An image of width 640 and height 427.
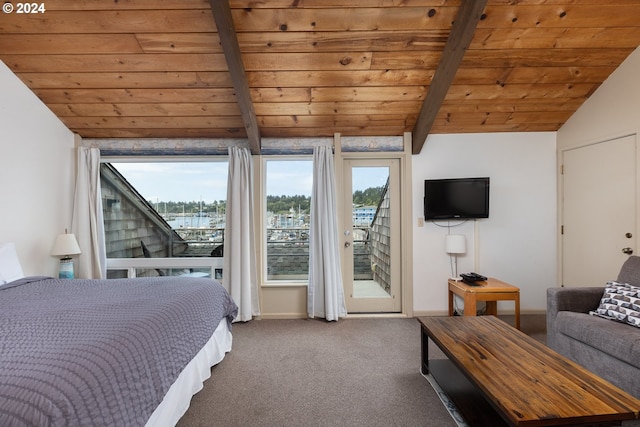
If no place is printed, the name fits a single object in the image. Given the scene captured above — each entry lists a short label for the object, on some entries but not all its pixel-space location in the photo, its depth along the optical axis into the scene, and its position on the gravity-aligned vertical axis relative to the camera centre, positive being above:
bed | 0.99 -0.55
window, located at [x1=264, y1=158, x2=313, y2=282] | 3.74 -0.07
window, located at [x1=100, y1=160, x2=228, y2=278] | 3.78 +0.07
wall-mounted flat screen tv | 3.42 +0.15
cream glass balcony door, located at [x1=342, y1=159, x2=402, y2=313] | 3.69 -0.28
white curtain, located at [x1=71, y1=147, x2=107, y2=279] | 3.46 -0.02
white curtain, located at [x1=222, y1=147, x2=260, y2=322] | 3.44 -0.28
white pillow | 2.40 -0.39
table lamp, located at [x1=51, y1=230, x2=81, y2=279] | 3.10 -0.35
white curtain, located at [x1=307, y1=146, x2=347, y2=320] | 3.46 -0.30
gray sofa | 1.83 -0.84
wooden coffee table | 1.23 -0.81
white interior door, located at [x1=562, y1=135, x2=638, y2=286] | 2.83 -0.01
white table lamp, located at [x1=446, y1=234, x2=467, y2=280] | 3.37 -0.36
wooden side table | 2.95 -0.82
